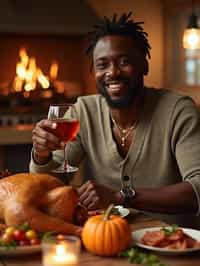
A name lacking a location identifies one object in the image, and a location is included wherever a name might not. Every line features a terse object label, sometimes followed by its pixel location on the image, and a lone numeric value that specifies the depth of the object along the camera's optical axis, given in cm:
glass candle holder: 115
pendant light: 467
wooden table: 134
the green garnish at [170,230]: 143
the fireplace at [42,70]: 570
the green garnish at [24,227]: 141
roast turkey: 146
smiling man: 216
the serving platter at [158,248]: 137
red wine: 176
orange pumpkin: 137
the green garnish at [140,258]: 130
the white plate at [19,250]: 135
